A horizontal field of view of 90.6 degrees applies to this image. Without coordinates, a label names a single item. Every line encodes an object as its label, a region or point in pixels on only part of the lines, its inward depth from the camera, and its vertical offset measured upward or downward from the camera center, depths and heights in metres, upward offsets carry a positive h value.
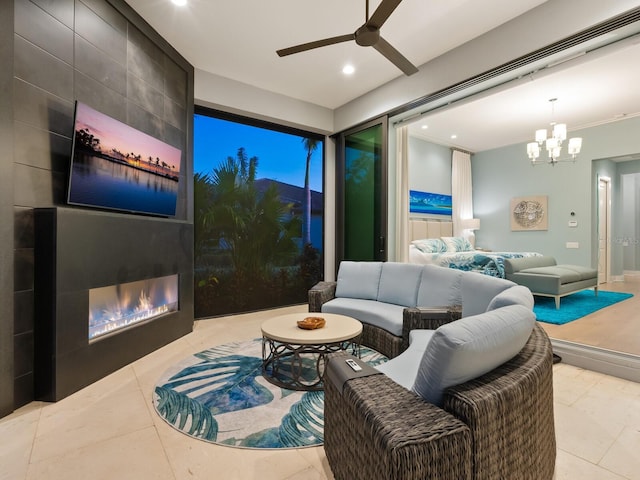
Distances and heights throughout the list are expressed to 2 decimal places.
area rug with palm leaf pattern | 1.79 -1.09
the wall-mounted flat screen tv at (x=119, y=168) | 2.43 +0.65
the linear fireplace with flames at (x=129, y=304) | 2.59 -0.59
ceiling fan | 2.06 +1.54
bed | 4.95 -0.17
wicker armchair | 0.87 -0.56
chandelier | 4.63 +1.53
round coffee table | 2.27 -0.72
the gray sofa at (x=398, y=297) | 2.37 -0.53
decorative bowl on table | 2.45 -0.64
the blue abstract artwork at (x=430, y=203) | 6.37 +0.84
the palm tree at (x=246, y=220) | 4.39 +0.32
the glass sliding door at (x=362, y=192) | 4.46 +0.78
